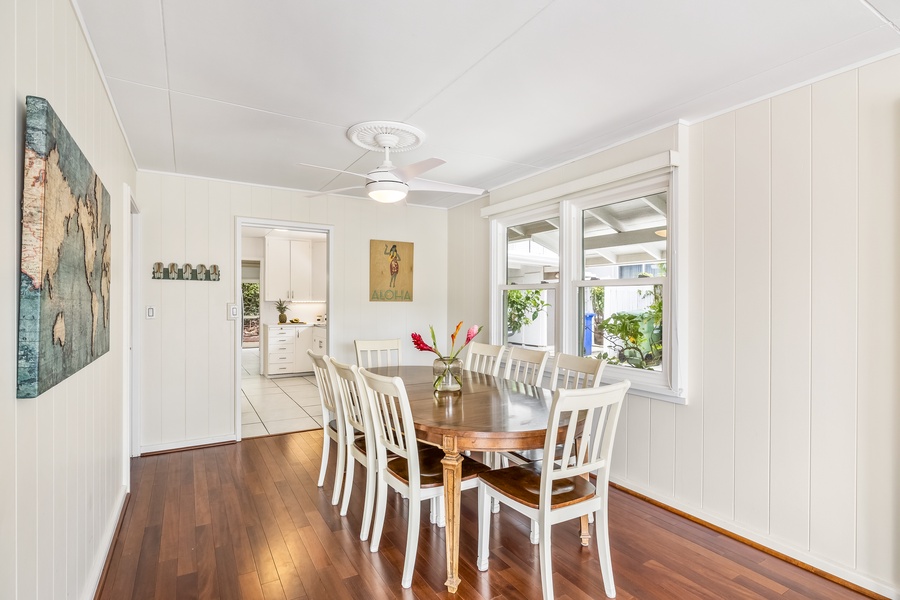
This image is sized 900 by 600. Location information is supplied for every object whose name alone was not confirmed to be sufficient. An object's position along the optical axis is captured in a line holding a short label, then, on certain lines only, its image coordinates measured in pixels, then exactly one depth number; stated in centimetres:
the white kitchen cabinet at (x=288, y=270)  814
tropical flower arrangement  282
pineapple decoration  820
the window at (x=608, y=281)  309
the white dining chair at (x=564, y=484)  193
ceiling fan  282
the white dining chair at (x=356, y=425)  254
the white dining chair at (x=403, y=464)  216
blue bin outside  366
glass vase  283
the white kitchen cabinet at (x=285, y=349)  778
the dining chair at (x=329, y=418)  300
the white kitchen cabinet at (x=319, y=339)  777
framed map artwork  121
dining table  207
